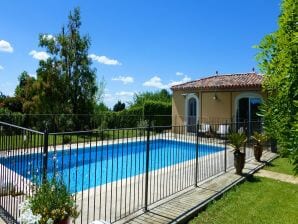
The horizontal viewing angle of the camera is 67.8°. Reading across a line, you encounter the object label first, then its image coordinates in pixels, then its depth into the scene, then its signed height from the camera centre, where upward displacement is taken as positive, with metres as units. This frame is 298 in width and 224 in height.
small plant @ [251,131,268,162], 9.20 -1.27
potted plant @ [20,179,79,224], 3.01 -1.25
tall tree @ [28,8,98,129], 15.40 +2.97
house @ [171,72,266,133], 15.23 +1.31
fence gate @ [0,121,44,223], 4.06 -1.21
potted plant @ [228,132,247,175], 7.41 -1.11
